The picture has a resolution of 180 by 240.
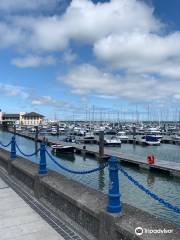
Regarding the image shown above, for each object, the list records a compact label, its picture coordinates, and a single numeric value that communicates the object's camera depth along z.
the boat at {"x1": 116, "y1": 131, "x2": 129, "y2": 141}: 50.34
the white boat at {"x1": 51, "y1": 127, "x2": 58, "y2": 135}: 68.39
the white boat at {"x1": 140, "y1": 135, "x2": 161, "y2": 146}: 46.06
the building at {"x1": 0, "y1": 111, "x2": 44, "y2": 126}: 110.66
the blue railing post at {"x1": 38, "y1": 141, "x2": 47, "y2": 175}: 5.92
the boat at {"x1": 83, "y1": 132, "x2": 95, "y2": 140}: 48.28
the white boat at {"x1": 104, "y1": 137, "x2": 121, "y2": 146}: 42.29
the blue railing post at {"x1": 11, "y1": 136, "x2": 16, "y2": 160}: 8.25
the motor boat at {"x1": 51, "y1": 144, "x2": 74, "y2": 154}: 33.26
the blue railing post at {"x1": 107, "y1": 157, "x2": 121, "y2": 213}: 3.57
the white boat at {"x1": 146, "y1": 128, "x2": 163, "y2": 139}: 61.98
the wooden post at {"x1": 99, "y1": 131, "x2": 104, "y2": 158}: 27.20
